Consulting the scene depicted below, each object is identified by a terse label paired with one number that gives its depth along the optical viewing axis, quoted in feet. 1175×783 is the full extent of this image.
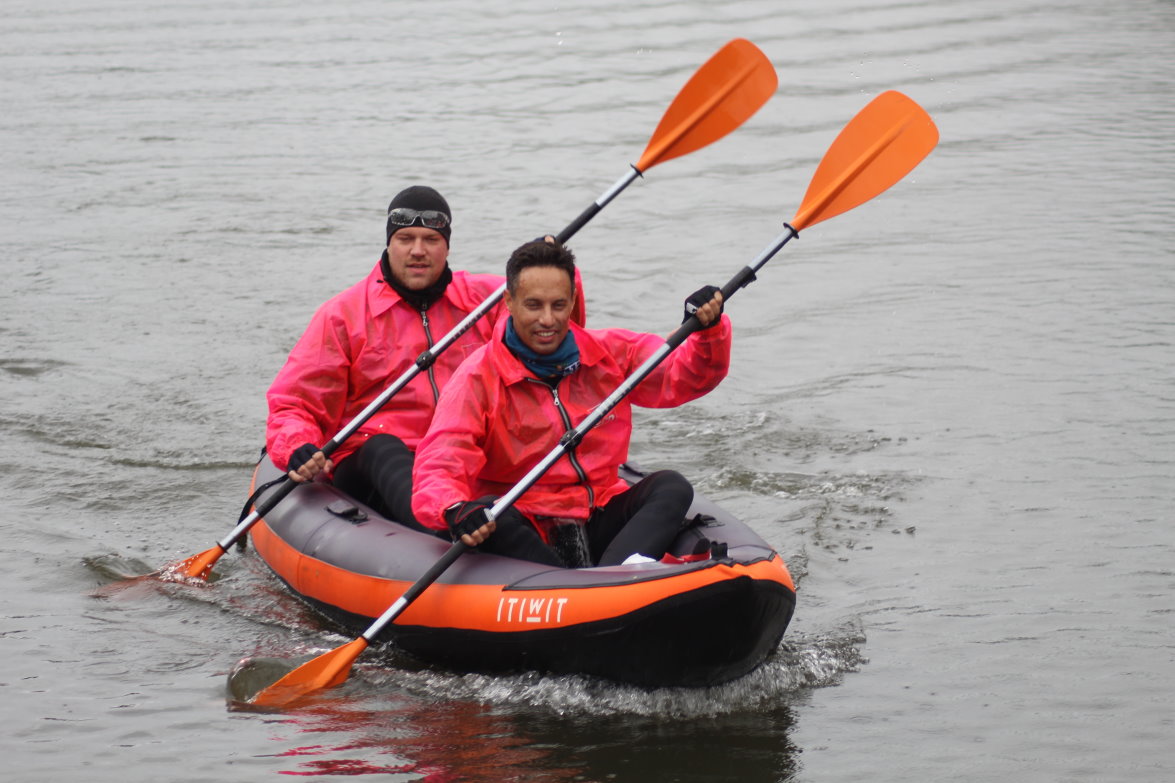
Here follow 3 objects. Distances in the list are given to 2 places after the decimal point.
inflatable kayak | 27.73
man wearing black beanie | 36.29
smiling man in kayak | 30.04
